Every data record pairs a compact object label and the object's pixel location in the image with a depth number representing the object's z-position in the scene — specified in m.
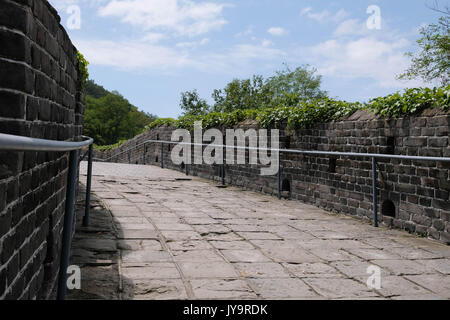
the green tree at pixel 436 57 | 20.05
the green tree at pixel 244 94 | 40.31
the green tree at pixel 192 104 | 45.16
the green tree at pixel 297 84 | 41.75
